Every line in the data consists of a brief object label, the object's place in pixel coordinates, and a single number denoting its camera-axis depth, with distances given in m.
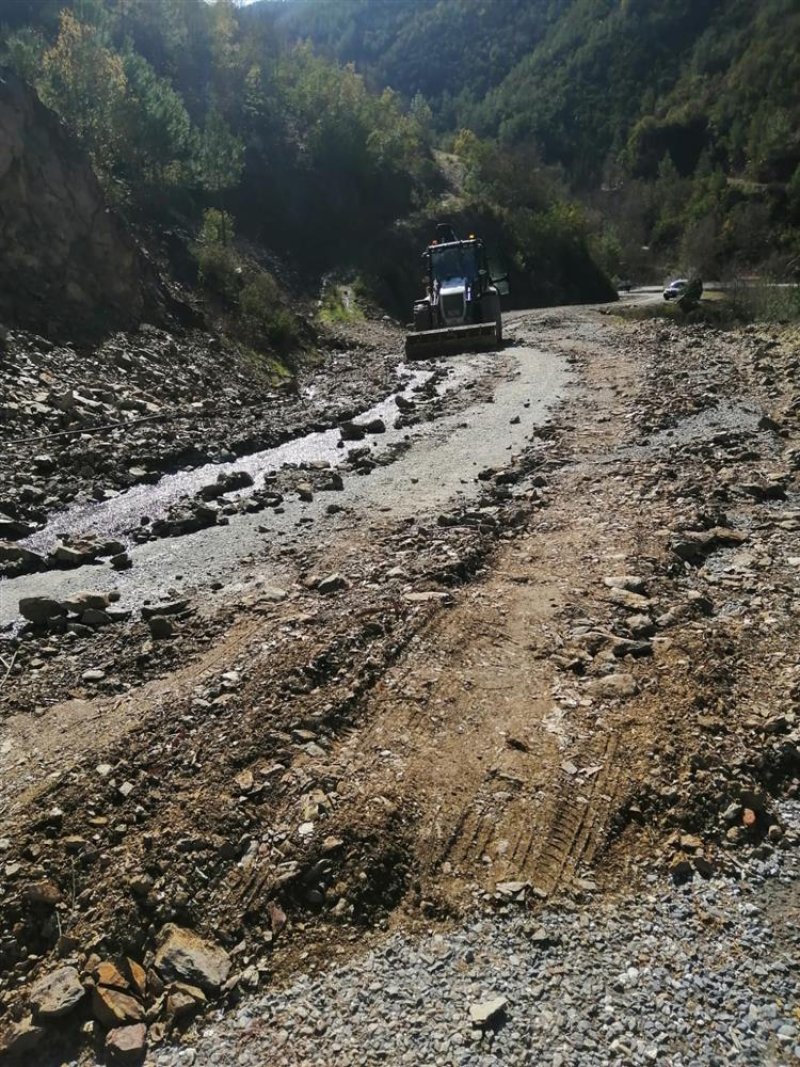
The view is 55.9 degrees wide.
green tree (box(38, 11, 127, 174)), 25.72
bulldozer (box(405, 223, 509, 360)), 24.12
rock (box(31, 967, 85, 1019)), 3.46
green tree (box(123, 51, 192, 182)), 28.34
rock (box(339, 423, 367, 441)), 14.88
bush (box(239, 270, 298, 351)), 23.81
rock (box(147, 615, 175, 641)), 6.71
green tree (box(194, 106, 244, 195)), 32.50
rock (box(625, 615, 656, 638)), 5.94
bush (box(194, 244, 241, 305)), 24.62
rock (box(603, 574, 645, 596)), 6.65
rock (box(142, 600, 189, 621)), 7.22
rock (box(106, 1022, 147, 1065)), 3.29
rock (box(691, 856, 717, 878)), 3.97
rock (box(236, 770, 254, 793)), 4.62
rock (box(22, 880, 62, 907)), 3.97
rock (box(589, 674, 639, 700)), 5.24
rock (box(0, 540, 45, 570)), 8.95
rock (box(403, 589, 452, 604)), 6.75
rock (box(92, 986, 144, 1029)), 3.44
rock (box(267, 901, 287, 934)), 3.84
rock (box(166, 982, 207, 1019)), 3.46
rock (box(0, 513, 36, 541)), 9.93
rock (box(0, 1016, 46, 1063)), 3.35
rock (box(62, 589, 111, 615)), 7.36
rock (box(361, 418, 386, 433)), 15.17
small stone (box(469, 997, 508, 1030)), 3.27
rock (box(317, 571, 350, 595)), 7.31
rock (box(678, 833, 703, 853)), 4.11
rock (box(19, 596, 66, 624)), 7.24
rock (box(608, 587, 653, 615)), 6.32
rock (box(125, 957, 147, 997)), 3.59
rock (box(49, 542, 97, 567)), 8.98
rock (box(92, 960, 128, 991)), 3.58
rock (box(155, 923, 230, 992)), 3.59
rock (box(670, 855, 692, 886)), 3.95
